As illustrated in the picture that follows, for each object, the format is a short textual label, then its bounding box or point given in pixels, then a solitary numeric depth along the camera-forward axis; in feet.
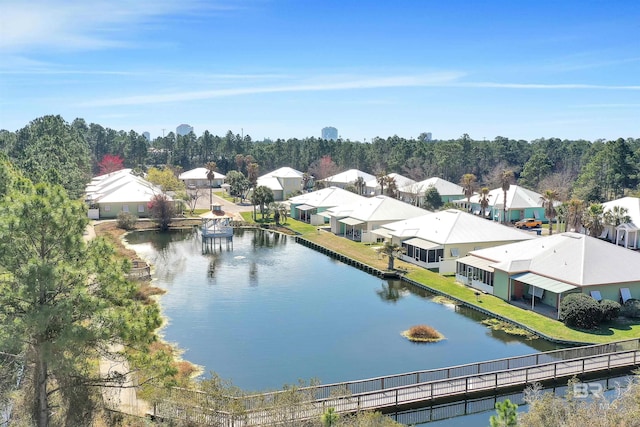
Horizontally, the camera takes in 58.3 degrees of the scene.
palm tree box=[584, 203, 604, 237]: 166.81
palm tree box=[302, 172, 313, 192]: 345.21
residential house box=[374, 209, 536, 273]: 146.30
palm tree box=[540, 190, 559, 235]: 179.32
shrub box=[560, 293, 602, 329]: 98.68
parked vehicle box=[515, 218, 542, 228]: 213.66
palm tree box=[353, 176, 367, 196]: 286.46
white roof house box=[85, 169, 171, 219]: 230.89
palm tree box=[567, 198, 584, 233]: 167.54
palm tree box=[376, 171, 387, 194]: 252.26
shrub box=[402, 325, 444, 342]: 96.37
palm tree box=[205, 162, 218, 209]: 255.41
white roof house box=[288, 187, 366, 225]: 223.92
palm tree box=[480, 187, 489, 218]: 203.82
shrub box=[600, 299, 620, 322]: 100.62
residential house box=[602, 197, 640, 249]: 174.29
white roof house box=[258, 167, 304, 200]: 304.50
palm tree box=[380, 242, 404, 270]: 144.46
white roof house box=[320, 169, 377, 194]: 312.34
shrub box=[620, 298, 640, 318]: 104.32
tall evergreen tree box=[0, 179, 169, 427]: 47.85
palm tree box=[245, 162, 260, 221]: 276.41
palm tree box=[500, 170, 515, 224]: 201.37
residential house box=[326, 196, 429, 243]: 185.78
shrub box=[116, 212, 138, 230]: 209.05
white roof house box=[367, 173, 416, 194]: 279.98
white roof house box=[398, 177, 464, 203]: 260.21
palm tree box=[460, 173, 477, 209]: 217.72
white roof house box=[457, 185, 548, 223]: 225.35
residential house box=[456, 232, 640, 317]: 107.86
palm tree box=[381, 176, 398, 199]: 247.91
